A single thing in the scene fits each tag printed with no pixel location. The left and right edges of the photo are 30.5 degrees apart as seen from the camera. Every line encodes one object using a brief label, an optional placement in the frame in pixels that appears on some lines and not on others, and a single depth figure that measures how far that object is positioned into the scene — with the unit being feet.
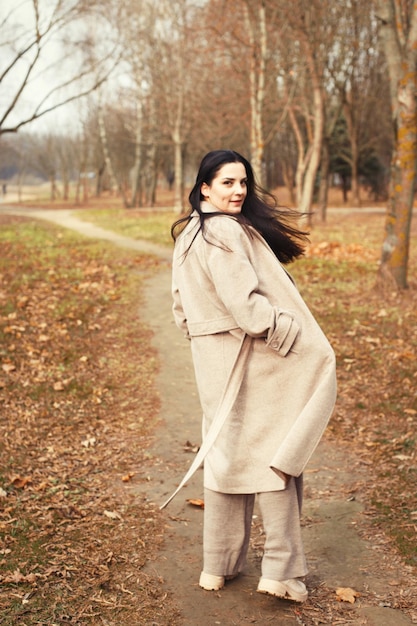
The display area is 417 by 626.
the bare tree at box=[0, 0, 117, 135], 52.39
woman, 11.53
